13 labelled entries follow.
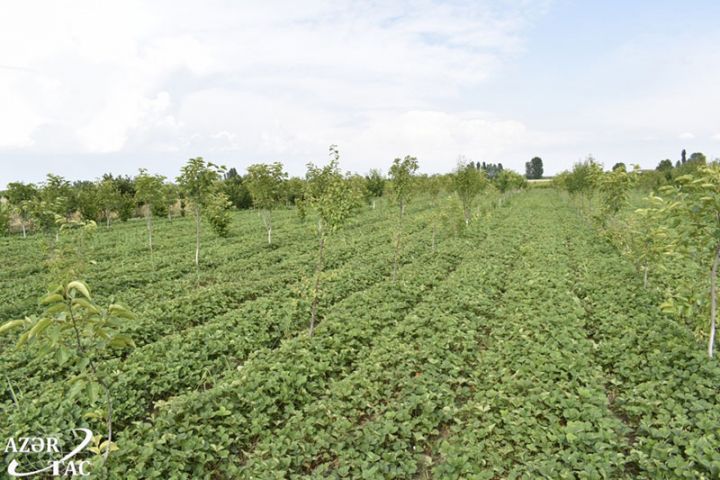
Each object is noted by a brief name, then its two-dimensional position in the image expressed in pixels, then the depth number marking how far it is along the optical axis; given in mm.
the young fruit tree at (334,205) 10086
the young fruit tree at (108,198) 33875
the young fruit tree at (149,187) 19281
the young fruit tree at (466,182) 25969
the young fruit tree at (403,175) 16516
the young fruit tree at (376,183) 52928
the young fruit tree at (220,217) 23938
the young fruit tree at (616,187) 15727
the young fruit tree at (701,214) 6836
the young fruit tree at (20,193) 28500
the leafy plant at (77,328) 3881
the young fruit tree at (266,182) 23000
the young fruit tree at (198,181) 14453
